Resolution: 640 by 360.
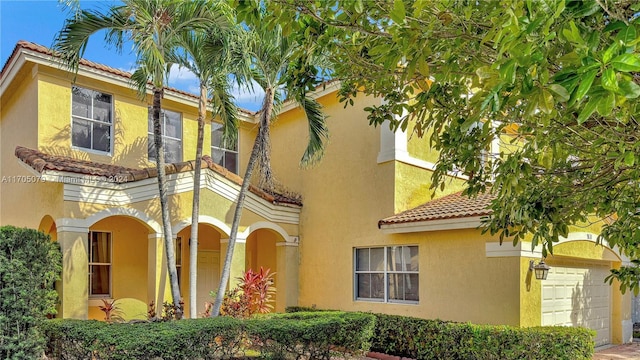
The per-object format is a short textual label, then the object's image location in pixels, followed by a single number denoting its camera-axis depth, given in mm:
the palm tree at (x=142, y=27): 10070
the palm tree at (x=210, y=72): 11016
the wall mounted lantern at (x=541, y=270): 11031
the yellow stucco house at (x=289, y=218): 11648
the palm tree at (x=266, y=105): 12023
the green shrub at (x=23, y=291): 9812
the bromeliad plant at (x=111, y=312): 12463
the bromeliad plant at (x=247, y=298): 12867
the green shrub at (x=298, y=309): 15248
